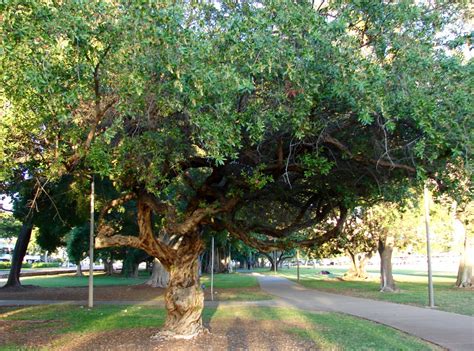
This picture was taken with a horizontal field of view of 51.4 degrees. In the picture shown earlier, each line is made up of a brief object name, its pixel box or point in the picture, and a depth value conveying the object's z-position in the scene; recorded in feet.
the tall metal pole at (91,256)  54.13
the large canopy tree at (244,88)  21.86
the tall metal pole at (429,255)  59.44
